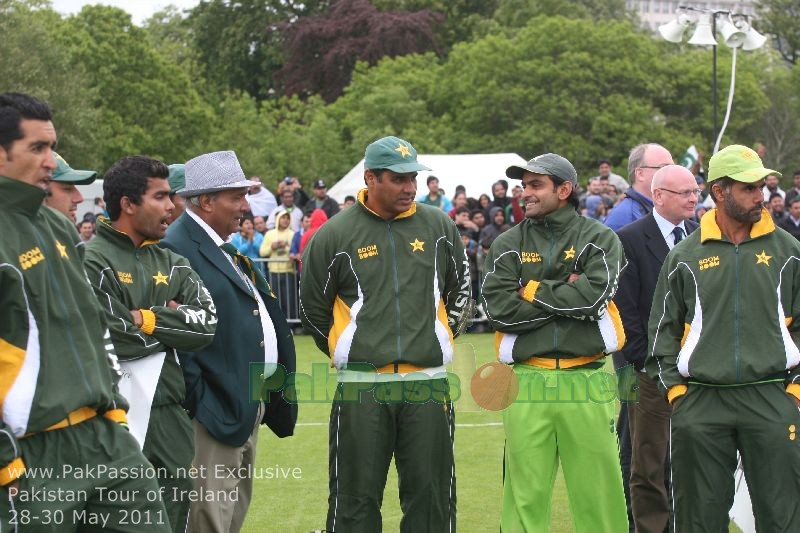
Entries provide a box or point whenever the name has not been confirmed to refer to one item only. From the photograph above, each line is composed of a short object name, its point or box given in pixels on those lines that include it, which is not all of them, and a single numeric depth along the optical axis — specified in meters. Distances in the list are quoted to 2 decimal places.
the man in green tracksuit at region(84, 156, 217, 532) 6.02
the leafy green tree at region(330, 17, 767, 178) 44.41
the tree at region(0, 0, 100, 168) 43.12
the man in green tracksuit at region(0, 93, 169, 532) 4.58
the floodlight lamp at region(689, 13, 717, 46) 22.98
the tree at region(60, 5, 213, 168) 49.34
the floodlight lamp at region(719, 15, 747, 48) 22.88
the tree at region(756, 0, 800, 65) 80.75
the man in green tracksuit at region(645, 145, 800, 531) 6.45
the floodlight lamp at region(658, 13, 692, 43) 23.08
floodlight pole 25.61
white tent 27.39
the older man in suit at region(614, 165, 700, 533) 8.04
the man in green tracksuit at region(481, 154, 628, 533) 7.02
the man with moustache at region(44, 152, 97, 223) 5.85
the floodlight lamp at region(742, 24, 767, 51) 22.97
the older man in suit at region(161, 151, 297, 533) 6.54
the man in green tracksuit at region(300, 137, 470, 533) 6.68
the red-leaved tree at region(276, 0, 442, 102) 56.94
